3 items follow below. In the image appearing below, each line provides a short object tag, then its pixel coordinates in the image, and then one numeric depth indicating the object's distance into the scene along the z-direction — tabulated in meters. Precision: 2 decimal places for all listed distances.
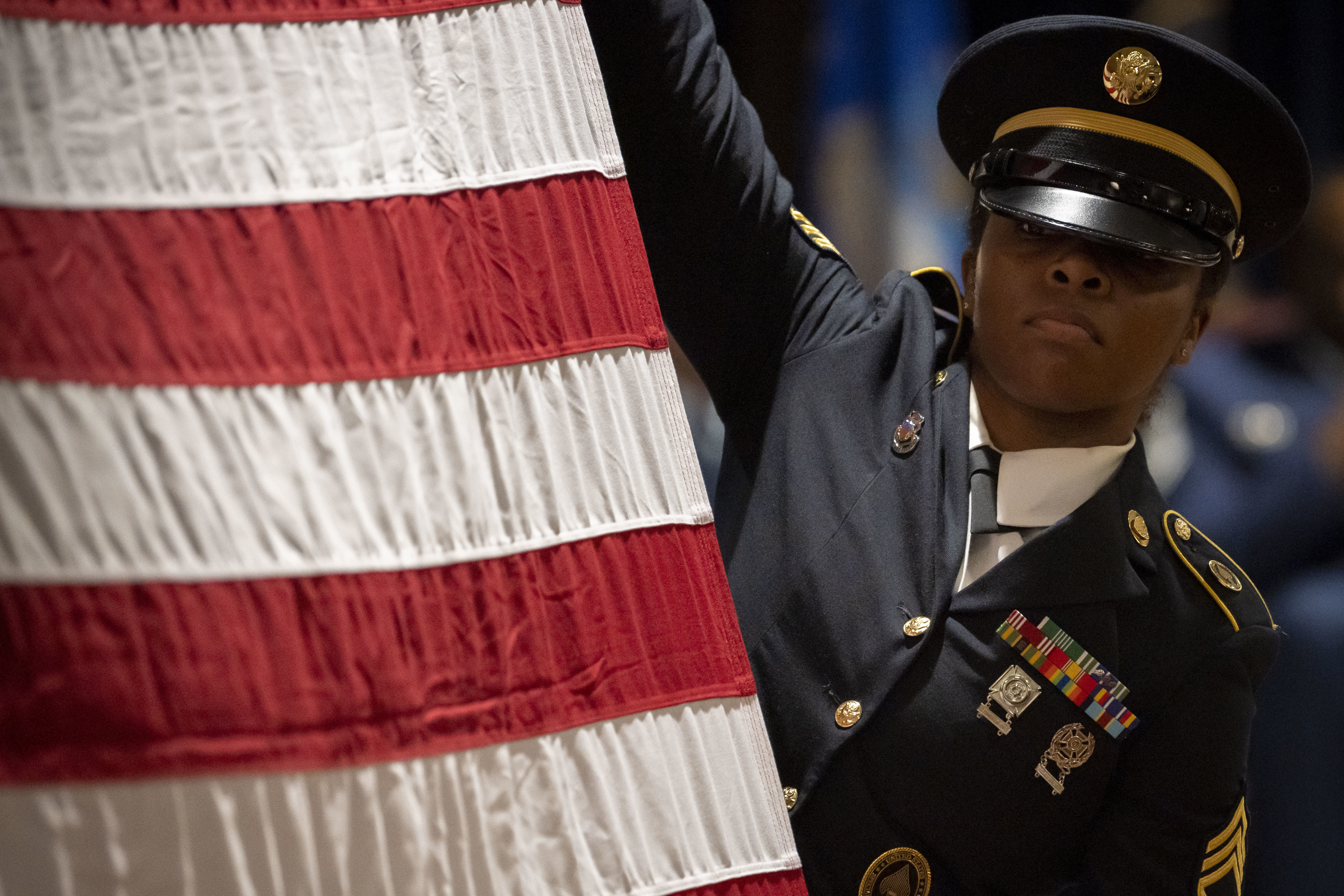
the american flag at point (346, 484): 4.67
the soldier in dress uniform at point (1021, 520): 4.89
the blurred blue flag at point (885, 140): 7.98
